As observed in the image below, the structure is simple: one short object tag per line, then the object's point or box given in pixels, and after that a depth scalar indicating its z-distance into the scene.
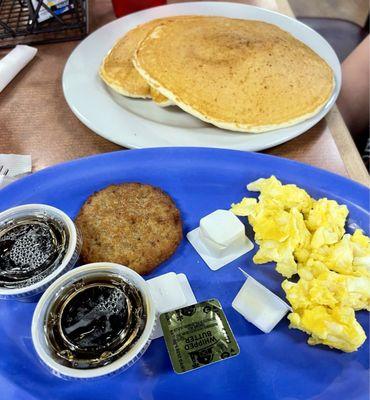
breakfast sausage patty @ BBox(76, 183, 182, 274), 0.31
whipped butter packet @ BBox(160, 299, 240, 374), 0.26
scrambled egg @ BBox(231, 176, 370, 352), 0.26
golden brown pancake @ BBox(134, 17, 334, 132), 0.38
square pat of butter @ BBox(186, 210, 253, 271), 0.30
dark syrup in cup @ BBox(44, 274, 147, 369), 0.24
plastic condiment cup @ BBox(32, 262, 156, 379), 0.23
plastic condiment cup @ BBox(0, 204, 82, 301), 0.26
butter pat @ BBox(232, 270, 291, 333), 0.27
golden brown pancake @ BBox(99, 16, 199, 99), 0.42
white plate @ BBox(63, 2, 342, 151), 0.37
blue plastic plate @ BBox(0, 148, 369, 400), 0.25
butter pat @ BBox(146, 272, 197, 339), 0.28
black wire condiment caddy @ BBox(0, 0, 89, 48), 0.53
